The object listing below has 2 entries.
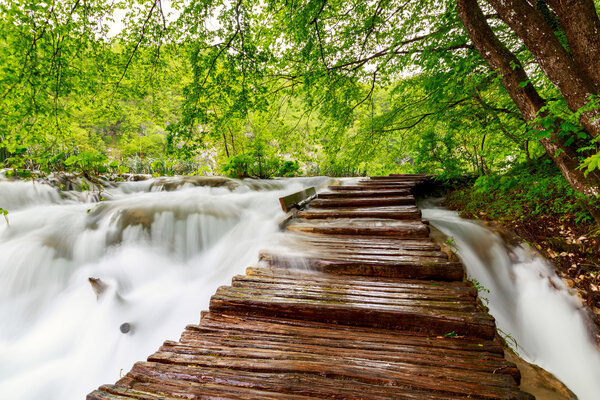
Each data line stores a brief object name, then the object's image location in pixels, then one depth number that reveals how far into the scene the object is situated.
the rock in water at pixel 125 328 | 2.92
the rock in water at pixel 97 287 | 3.35
